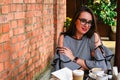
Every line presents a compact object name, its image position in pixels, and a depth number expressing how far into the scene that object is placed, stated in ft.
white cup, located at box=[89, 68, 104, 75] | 6.69
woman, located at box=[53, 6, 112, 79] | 7.75
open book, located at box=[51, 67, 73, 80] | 6.33
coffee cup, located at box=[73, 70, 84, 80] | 6.34
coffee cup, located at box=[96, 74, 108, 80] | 6.35
